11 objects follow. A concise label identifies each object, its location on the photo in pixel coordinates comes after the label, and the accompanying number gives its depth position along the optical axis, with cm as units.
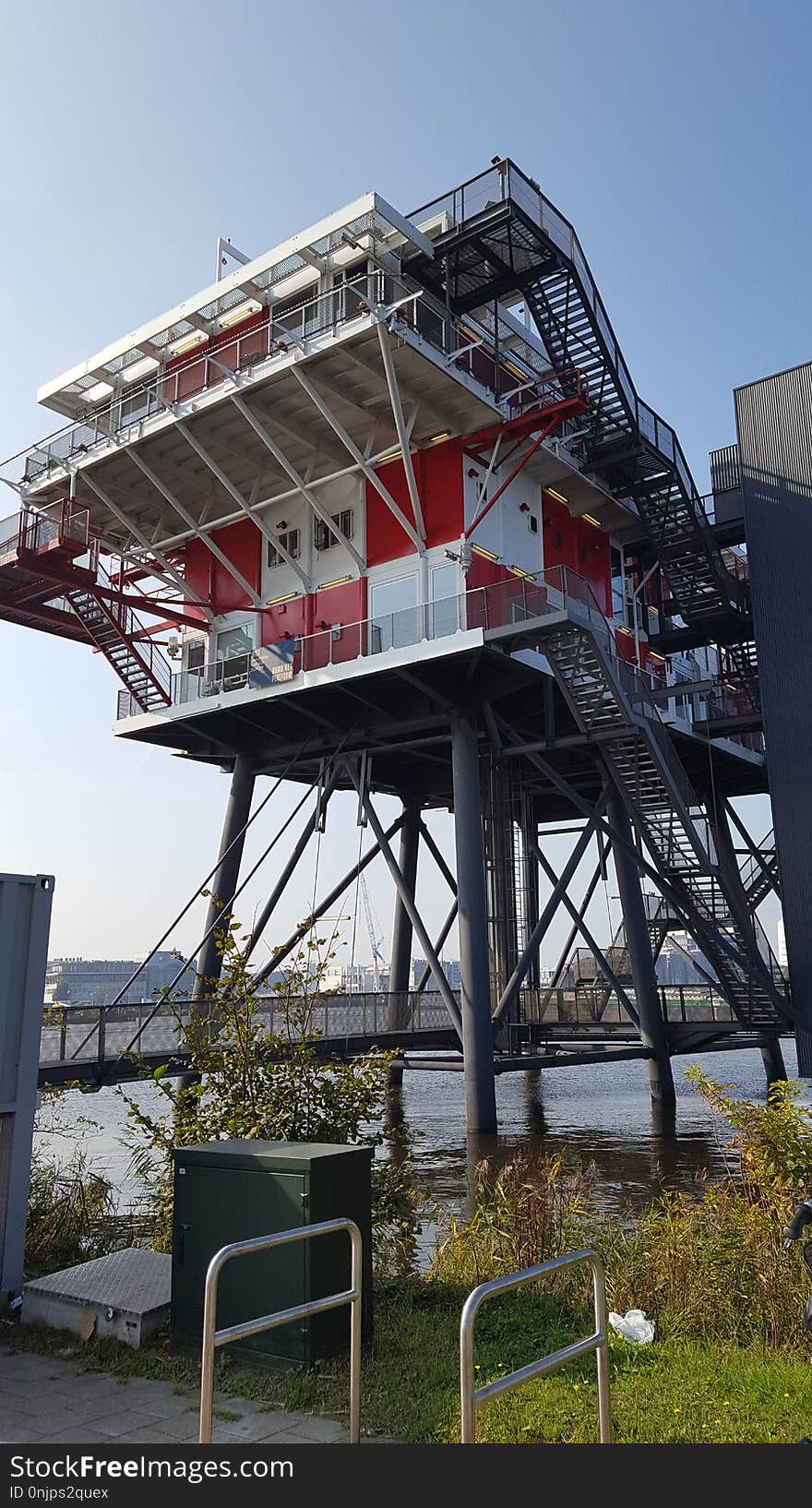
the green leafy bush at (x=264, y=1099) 1045
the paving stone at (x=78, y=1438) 640
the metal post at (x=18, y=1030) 946
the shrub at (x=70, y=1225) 1086
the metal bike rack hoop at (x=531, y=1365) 490
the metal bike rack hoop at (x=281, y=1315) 552
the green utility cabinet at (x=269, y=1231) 775
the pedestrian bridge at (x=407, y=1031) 2212
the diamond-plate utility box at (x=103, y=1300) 837
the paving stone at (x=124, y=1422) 662
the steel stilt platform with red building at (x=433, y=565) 2598
